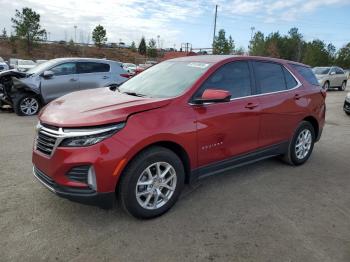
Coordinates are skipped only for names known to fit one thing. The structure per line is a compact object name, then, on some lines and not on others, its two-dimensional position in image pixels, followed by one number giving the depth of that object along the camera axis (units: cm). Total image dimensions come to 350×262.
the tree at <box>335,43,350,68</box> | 8181
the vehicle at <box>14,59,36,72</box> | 2491
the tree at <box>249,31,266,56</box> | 7242
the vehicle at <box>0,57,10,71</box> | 1907
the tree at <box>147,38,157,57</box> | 7065
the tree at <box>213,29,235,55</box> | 5050
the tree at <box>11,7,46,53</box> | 4567
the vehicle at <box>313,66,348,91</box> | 2115
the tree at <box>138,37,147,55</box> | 7991
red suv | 312
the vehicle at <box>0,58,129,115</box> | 938
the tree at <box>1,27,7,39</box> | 6246
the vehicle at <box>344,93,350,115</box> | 1107
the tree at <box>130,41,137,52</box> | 8176
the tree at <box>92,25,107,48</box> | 6039
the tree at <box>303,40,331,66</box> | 7231
